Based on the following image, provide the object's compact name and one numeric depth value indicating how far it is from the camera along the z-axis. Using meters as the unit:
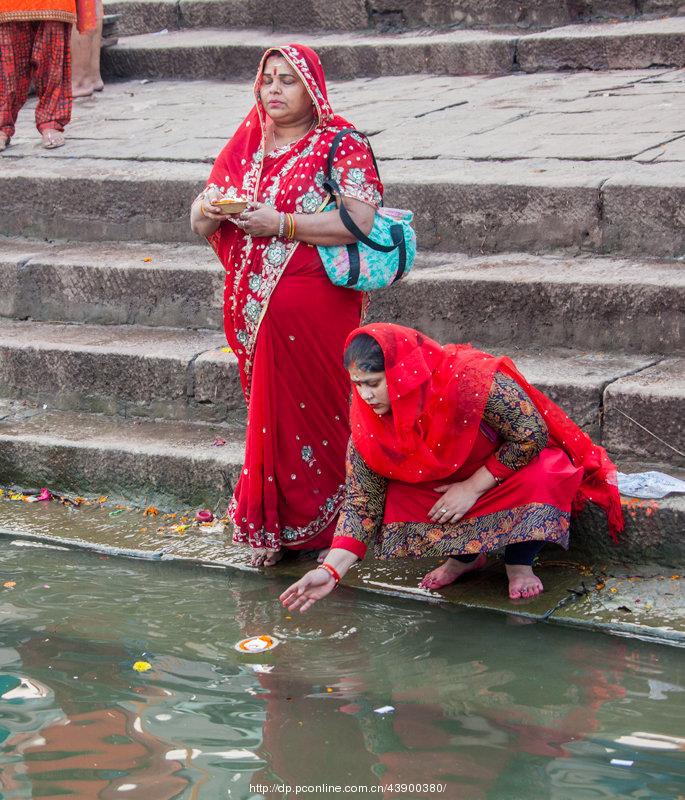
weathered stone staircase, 4.75
